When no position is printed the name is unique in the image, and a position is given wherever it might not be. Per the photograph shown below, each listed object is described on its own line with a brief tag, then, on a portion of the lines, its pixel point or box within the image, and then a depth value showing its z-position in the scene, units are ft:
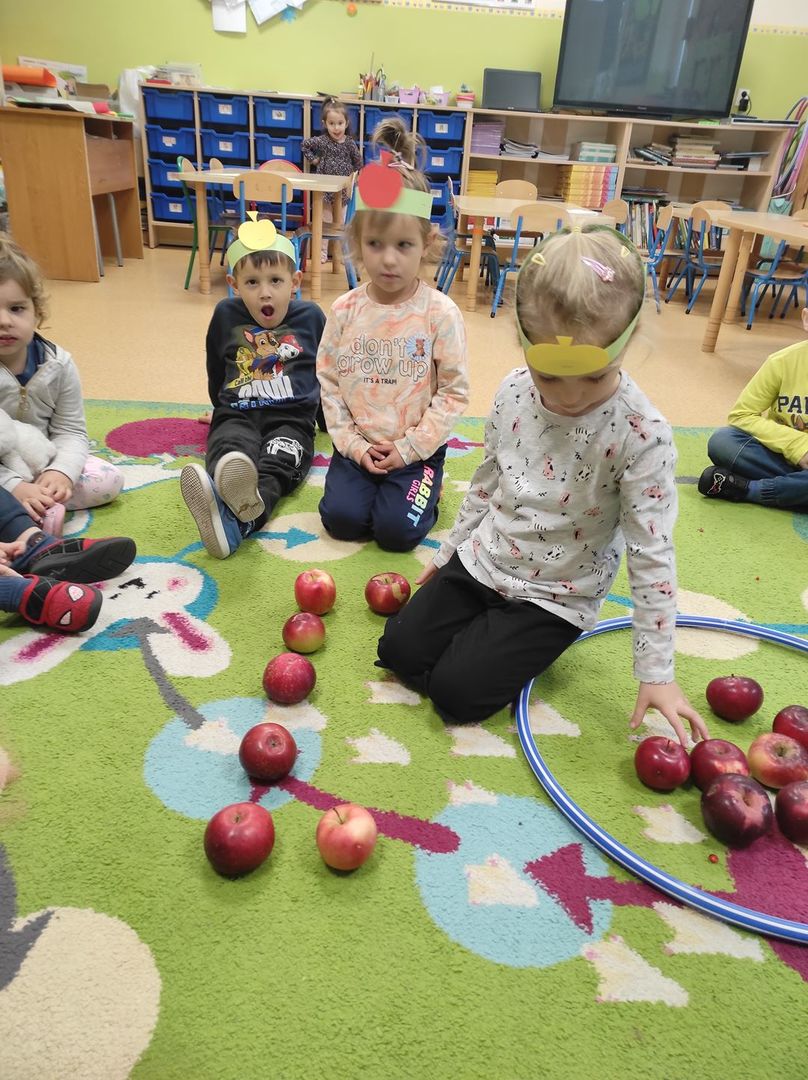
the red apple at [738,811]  3.80
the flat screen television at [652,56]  20.53
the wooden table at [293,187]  14.85
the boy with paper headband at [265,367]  7.33
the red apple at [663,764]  4.17
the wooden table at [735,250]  13.02
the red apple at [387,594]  5.59
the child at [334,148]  20.30
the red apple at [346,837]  3.51
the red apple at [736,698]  4.77
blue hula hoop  3.41
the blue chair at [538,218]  15.30
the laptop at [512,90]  21.35
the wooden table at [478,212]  15.52
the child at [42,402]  6.04
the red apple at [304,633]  5.09
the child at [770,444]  8.03
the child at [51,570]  5.13
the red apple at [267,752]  3.99
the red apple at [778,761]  4.21
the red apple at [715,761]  4.13
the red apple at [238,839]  3.45
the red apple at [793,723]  4.44
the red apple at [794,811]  3.92
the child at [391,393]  6.66
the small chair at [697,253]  18.02
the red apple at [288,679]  4.60
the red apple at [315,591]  5.51
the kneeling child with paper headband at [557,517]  3.70
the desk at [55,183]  16.11
